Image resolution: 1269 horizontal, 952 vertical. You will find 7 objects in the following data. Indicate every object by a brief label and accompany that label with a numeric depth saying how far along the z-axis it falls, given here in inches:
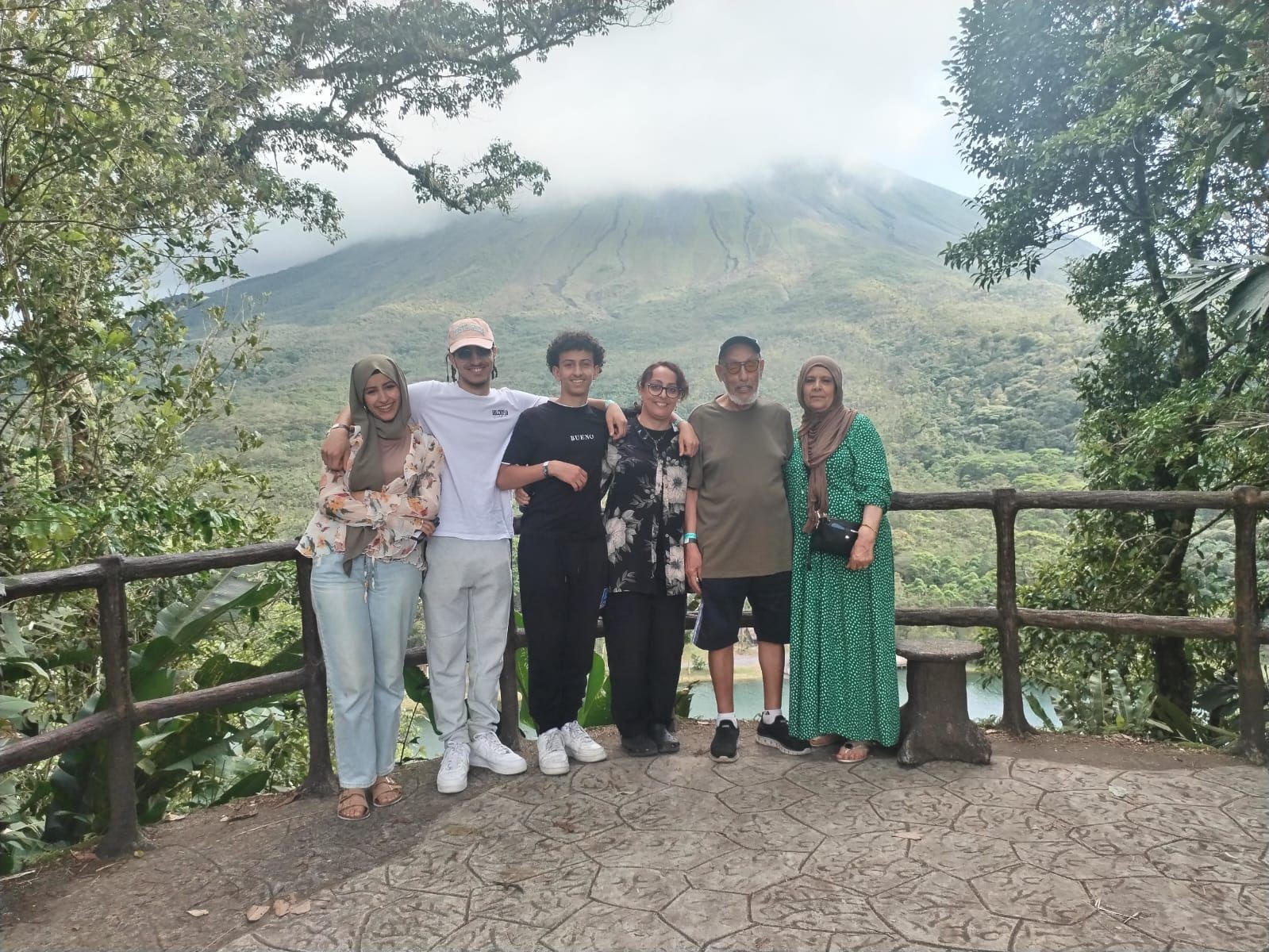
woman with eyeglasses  127.3
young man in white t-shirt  120.0
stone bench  127.3
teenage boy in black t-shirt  121.8
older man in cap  127.5
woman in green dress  126.3
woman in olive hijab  112.3
